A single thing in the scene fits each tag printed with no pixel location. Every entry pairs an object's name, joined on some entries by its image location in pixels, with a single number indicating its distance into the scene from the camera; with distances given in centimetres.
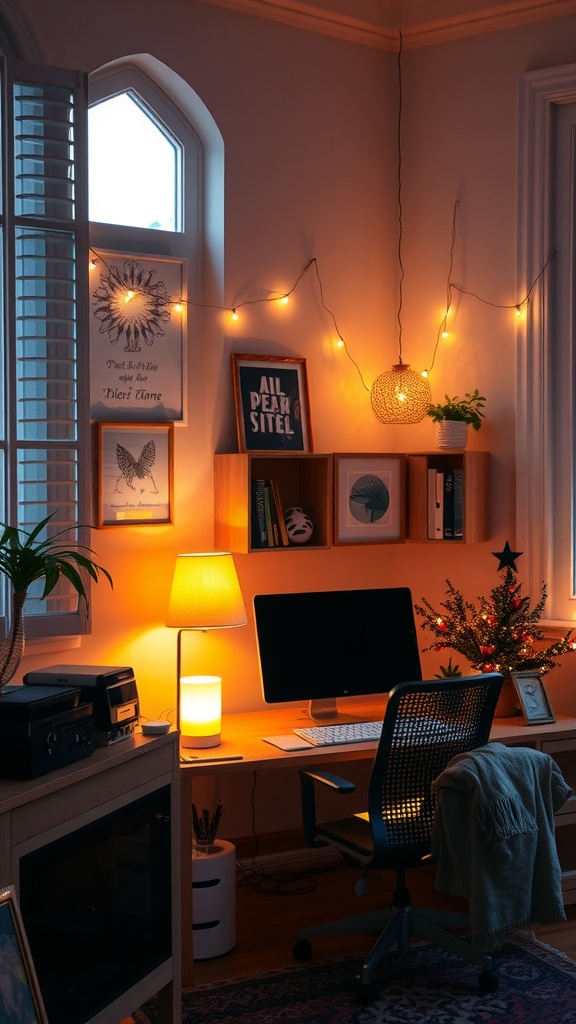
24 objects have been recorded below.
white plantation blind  327
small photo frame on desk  369
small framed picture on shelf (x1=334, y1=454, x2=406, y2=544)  400
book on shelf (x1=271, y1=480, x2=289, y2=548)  383
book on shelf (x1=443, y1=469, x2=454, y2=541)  404
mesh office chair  309
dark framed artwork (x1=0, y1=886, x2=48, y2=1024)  207
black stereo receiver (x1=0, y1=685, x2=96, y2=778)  236
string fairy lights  388
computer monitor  367
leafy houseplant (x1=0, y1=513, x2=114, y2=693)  263
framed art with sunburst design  371
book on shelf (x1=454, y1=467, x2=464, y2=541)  399
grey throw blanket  296
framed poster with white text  395
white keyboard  343
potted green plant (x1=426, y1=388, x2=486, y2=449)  399
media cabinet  233
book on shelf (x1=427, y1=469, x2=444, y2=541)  406
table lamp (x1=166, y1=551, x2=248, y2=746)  345
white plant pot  399
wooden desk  322
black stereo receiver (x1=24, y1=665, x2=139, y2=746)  271
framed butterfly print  369
